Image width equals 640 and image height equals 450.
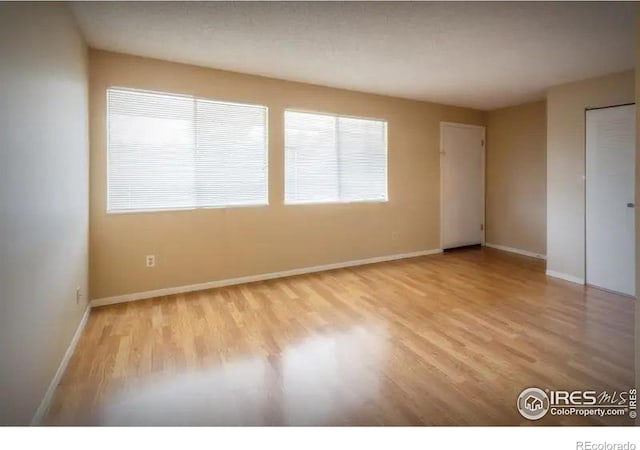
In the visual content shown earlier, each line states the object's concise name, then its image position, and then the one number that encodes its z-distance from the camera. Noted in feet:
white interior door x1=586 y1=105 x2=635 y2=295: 11.25
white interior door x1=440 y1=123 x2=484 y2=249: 17.89
